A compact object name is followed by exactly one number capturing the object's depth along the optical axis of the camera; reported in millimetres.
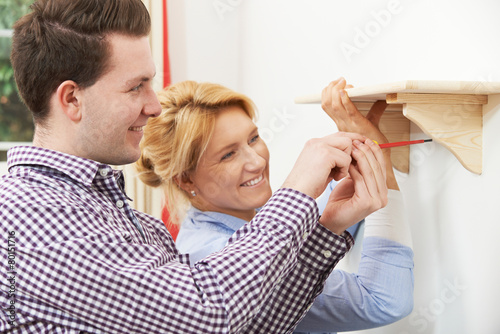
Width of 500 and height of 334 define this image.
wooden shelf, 910
